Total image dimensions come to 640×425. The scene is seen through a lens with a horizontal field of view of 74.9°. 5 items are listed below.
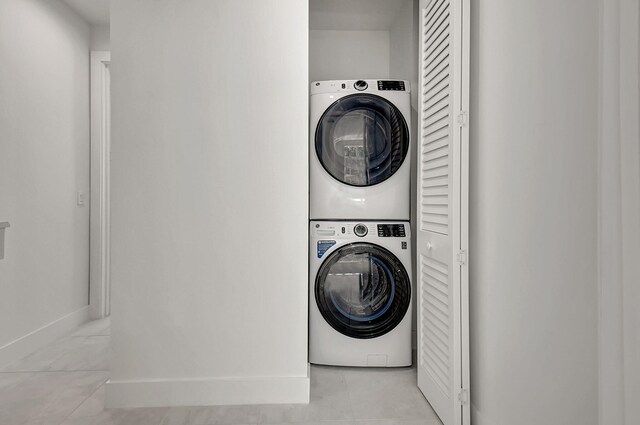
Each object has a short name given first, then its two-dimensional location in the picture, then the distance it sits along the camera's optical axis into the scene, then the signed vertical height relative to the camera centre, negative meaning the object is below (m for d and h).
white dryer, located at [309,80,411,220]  2.54 +0.38
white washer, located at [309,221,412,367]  2.49 -0.49
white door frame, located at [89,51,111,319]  3.51 +0.14
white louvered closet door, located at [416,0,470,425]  1.70 +0.01
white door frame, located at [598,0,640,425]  0.76 +0.00
